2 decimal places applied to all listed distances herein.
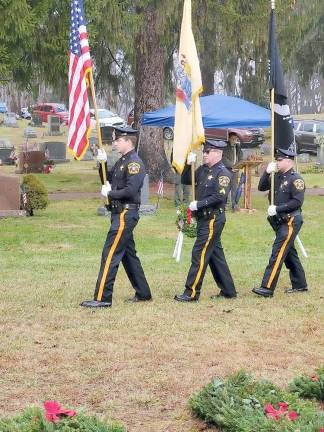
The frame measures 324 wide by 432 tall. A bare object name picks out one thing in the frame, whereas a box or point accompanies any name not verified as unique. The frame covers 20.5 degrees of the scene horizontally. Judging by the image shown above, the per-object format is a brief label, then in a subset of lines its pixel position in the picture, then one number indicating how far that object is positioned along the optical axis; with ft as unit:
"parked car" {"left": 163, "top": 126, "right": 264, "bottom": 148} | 134.72
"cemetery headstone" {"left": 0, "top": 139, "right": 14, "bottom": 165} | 112.06
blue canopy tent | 64.95
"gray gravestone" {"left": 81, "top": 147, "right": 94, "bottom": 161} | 120.88
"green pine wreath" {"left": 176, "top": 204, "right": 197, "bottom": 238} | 39.65
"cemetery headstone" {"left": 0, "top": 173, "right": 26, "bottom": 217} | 58.59
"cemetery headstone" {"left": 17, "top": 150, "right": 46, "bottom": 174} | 98.99
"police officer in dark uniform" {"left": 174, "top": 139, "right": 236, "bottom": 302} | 32.32
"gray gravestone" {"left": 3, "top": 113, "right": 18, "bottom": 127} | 190.44
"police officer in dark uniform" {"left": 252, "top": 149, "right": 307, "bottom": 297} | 33.04
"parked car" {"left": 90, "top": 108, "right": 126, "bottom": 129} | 173.60
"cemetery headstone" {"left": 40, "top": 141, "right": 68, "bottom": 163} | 116.26
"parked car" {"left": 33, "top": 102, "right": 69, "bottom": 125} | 203.54
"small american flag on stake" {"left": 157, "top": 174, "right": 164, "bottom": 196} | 69.59
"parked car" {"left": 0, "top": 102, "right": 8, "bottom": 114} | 246.68
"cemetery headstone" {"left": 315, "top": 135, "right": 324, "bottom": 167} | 109.09
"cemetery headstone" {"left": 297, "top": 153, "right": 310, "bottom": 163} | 120.88
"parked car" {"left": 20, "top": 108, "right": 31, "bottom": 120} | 232.12
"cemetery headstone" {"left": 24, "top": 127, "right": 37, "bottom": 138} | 158.30
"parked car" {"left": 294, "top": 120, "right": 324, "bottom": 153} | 133.39
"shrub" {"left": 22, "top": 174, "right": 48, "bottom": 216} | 59.31
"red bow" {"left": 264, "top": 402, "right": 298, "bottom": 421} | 18.15
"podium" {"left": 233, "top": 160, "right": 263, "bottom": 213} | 66.13
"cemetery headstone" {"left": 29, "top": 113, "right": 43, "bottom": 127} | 194.61
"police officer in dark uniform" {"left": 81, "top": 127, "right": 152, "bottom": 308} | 30.71
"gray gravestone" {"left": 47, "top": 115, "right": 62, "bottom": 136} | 166.09
